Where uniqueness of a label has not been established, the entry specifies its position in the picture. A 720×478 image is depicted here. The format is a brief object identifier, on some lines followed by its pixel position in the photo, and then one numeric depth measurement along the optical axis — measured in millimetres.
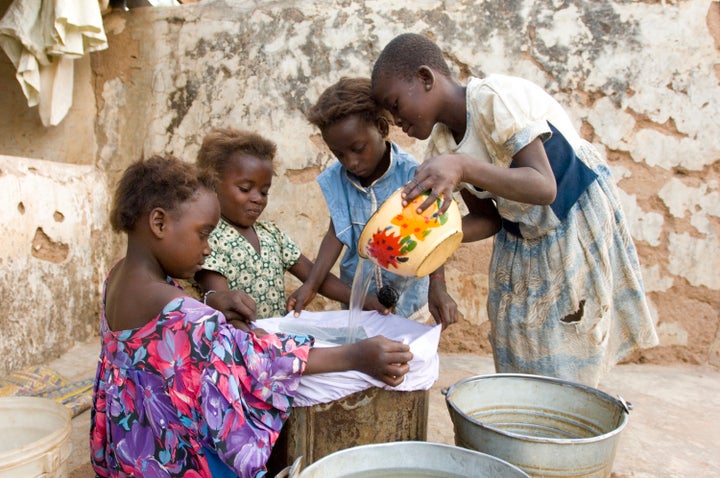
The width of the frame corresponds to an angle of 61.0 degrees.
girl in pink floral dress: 1441
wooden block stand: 1545
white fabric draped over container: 1507
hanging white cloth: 2936
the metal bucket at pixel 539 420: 1343
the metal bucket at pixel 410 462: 1271
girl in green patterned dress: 2148
